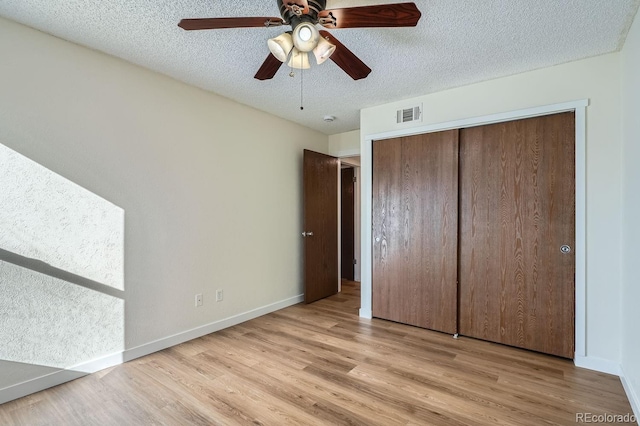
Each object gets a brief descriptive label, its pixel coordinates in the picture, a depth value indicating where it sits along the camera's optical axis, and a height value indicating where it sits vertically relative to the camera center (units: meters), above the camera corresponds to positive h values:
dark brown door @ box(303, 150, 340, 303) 4.25 -0.21
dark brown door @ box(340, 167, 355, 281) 5.70 -0.22
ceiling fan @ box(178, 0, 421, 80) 1.54 +0.98
